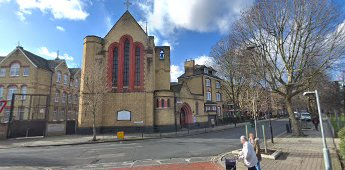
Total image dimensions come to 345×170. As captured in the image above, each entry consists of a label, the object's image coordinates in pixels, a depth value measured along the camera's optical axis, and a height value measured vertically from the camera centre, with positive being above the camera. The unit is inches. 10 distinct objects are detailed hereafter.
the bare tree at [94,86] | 873.6 +143.3
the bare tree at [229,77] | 1525.6 +301.1
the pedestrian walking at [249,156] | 248.8 -49.4
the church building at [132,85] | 1086.4 +178.9
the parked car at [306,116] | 1719.7 -18.9
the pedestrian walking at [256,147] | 284.7 -44.9
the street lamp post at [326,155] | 216.2 -44.9
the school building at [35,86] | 1039.6 +221.3
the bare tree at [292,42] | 621.6 +236.2
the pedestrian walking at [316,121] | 948.5 -35.3
